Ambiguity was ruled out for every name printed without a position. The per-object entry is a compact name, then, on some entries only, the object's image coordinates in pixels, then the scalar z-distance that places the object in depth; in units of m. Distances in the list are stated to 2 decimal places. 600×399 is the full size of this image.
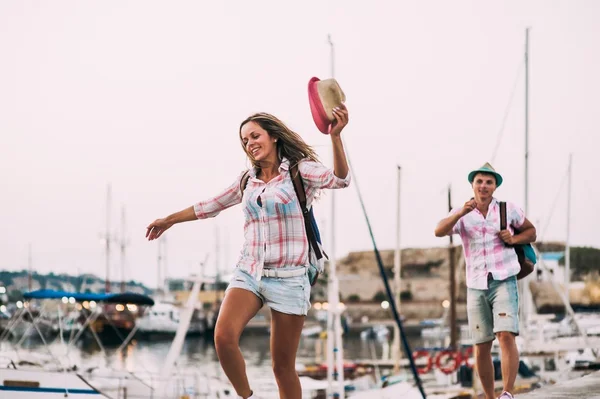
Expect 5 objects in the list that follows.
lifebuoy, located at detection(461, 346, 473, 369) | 28.78
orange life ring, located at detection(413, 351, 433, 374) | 30.16
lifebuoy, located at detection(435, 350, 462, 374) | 27.34
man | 6.37
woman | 4.69
